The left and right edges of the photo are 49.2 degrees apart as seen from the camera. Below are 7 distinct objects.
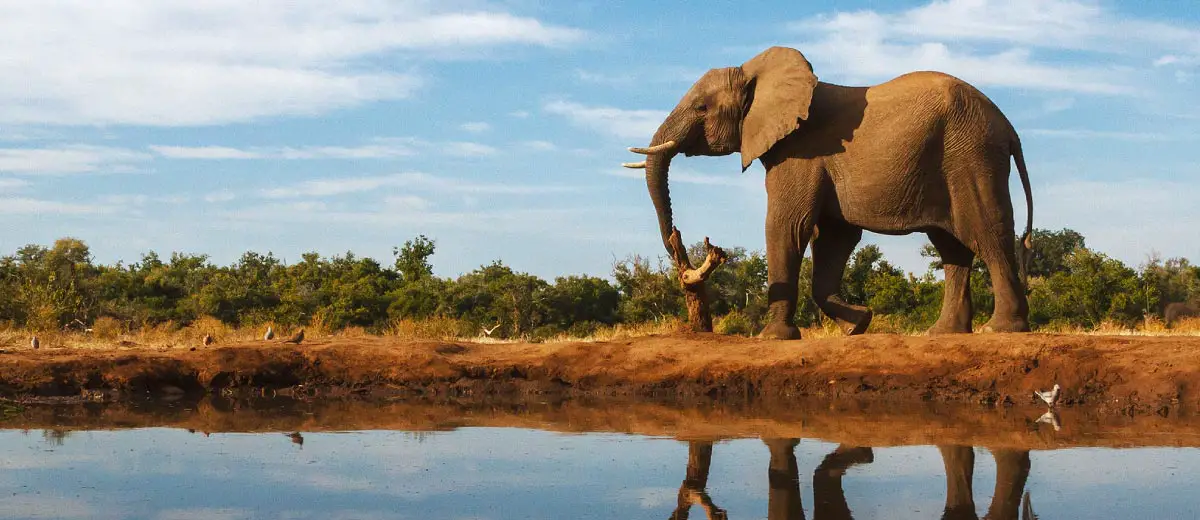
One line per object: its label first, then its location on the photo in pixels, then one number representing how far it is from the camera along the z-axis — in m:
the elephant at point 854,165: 14.43
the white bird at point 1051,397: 12.55
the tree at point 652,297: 25.92
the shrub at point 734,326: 22.20
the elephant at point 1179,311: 26.07
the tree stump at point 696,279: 16.08
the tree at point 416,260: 36.96
